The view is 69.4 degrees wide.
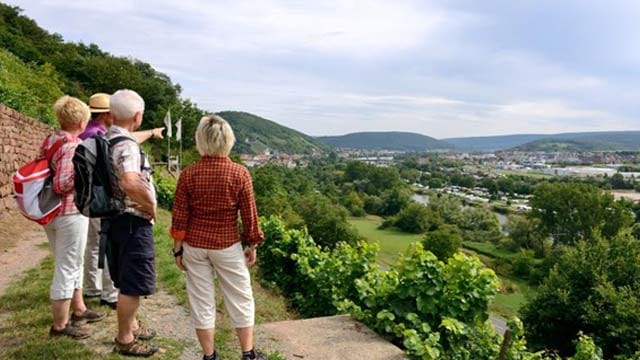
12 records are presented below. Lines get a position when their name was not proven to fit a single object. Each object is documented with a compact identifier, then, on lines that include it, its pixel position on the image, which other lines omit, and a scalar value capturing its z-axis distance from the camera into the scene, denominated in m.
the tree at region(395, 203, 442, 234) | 65.00
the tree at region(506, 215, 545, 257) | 53.78
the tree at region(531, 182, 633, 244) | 50.41
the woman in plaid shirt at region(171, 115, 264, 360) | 2.90
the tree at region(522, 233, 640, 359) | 13.37
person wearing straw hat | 3.54
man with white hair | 2.91
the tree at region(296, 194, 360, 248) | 34.88
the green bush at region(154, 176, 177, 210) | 15.17
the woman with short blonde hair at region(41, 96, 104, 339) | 3.21
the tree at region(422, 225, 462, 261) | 42.55
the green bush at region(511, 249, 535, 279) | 44.56
